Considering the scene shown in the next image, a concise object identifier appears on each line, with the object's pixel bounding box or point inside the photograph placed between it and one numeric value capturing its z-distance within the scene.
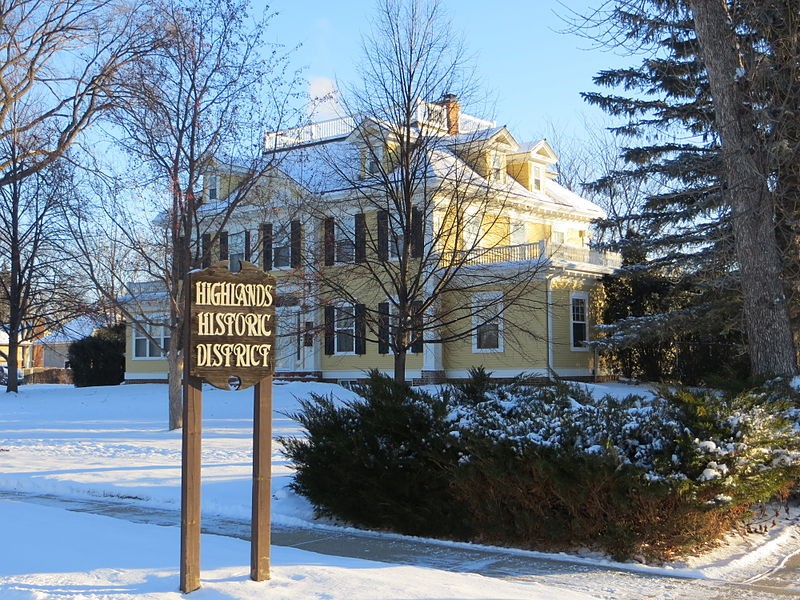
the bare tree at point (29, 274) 38.72
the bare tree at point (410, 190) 18.00
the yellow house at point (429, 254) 18.75
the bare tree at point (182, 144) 19.08
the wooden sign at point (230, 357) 6.68
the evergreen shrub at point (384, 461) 9.27
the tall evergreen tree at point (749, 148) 14.10
